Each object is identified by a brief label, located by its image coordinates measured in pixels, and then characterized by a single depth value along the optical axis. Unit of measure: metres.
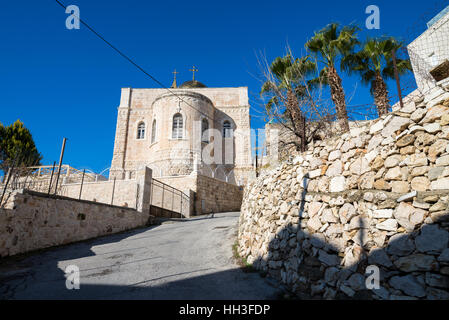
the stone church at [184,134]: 20.47
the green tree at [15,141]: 23.12
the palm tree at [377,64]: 7.91
